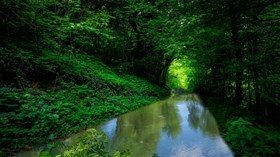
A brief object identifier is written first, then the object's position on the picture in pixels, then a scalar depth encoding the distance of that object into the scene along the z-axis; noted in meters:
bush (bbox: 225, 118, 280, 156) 3.92
